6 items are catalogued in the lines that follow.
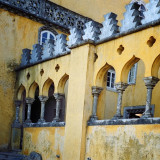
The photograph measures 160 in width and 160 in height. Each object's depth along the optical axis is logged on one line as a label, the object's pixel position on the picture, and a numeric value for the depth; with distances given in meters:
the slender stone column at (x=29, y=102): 10.64
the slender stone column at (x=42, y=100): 10.04
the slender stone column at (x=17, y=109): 11.13
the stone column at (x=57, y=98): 9.33
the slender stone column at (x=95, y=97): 7.87
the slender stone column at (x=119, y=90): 7.27
